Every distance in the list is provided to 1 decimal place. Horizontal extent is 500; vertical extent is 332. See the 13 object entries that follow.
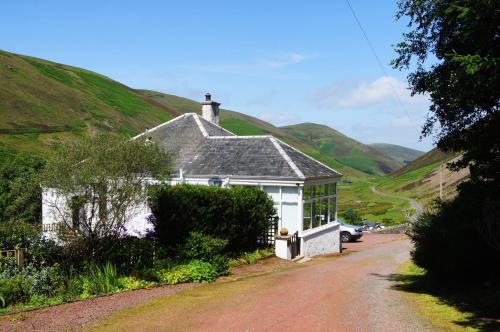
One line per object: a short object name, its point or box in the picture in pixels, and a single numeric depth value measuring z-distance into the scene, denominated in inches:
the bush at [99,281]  511.8
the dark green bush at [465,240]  454.0
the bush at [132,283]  534.0
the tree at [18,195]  965.8
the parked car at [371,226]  1755.4
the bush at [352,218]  1786.4
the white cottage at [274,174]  852.0
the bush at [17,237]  592.1
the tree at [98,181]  513.7
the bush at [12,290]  472.4
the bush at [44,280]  503.2
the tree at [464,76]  364.8
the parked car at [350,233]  1347.2
